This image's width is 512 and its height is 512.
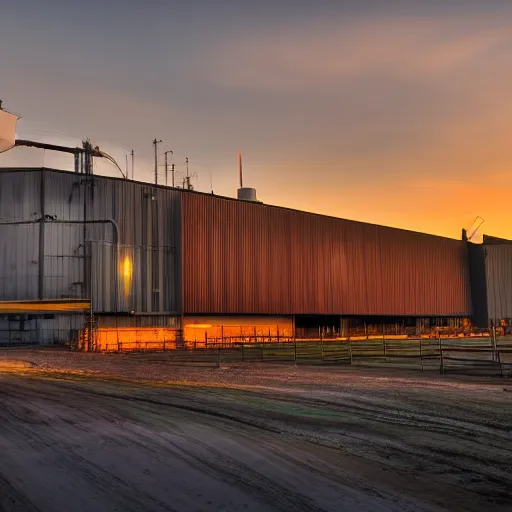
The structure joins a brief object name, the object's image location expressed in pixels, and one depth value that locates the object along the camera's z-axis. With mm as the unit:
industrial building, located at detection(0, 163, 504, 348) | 49375
